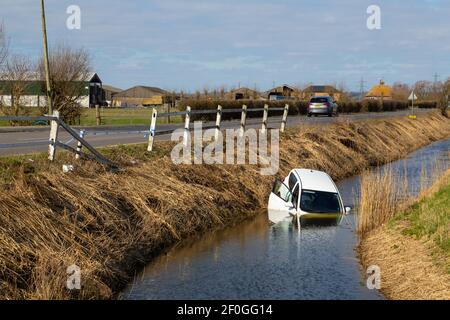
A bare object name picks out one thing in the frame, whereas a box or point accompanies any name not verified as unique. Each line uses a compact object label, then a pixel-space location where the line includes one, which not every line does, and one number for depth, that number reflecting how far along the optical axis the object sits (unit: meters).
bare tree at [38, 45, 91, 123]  39.12
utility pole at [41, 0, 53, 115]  34.56
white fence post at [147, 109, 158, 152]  19.38
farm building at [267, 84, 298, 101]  87.30
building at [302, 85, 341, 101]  79.14
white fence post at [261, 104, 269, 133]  27.04
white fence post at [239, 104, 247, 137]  25.04
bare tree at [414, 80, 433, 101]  110.81
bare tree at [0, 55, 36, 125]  36.78
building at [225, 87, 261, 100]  64.75
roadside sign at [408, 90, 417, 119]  51.53
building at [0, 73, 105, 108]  37.06
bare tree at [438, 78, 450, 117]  66.45
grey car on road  49.66
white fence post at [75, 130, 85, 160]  15.95
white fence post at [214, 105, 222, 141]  22.77
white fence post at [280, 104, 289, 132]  29.33
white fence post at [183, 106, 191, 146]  20.47
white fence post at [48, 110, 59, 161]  14.24
